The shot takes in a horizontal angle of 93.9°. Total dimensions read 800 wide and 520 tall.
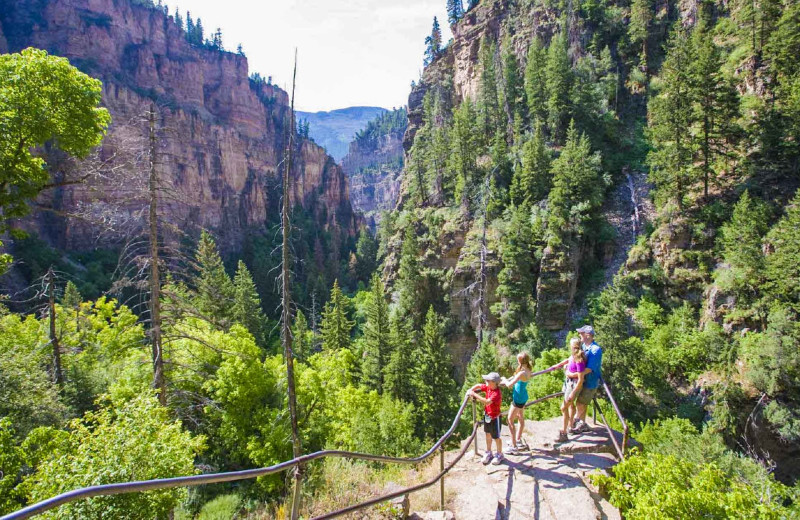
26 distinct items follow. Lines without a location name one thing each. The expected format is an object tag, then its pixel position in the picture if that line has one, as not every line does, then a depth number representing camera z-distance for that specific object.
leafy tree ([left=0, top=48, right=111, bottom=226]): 7.51
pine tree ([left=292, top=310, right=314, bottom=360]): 34.79
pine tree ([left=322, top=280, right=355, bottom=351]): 35.78
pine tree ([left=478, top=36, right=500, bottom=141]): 46.68
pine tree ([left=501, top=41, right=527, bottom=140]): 44.85
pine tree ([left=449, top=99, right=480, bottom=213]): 40.34
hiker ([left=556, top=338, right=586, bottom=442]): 7.68
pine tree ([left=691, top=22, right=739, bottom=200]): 26.12
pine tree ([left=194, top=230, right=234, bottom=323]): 32.19
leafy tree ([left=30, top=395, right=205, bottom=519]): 6.66
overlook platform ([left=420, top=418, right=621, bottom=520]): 5.79
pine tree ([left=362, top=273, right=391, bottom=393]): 29.83
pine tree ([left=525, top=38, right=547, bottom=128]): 40.47
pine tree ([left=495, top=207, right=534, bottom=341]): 30.75
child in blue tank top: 7.43
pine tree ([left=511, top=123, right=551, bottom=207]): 34.06
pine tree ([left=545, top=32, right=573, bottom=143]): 37.81
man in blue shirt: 7.66
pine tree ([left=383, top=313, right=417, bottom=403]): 27.44
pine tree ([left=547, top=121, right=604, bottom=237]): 30.89
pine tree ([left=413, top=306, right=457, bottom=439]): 24.34
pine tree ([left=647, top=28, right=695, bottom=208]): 27.14
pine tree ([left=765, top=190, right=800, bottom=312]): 18.62
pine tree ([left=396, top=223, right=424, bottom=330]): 37.84
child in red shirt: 7.13
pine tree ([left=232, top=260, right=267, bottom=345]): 37.34
